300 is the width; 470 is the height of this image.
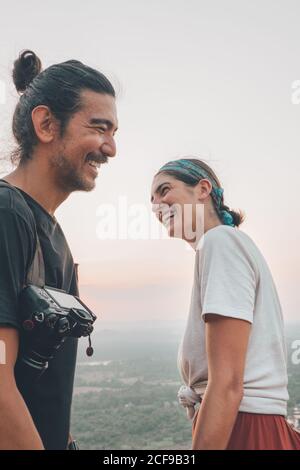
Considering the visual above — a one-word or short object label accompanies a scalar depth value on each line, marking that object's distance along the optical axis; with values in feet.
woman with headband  6.40
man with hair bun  6.89
